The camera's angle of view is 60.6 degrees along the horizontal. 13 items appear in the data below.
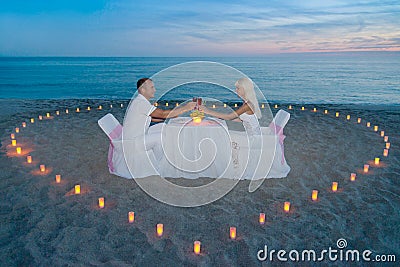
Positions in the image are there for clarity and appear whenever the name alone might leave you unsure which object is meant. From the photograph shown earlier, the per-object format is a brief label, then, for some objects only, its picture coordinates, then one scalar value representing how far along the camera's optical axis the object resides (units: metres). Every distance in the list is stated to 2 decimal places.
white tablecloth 4.35
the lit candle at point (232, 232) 3.03
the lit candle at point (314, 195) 3.83
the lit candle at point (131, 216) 3.31
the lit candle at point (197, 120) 4.57
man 4.34
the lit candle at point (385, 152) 5.47
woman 4.53
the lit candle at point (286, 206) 3.54
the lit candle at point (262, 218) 3.31
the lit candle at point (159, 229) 3.09
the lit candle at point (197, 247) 2.80
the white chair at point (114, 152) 4.51
